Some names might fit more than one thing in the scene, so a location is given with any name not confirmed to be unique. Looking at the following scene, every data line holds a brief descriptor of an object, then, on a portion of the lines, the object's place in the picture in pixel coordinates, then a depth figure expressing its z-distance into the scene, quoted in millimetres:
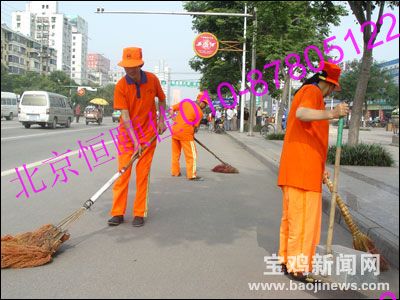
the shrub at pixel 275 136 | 18109
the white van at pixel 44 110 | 15203
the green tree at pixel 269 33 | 10320
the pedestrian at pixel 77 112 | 25972
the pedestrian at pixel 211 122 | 28016
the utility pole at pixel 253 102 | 19217
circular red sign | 21344
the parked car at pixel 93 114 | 29502
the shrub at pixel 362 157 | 9914
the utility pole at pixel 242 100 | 23344
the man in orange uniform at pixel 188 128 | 7910
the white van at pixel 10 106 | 30375
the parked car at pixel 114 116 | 38100
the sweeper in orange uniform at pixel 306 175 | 3240
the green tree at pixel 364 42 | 9664
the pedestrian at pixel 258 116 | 30855
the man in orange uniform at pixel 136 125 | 4566
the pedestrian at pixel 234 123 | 29153
